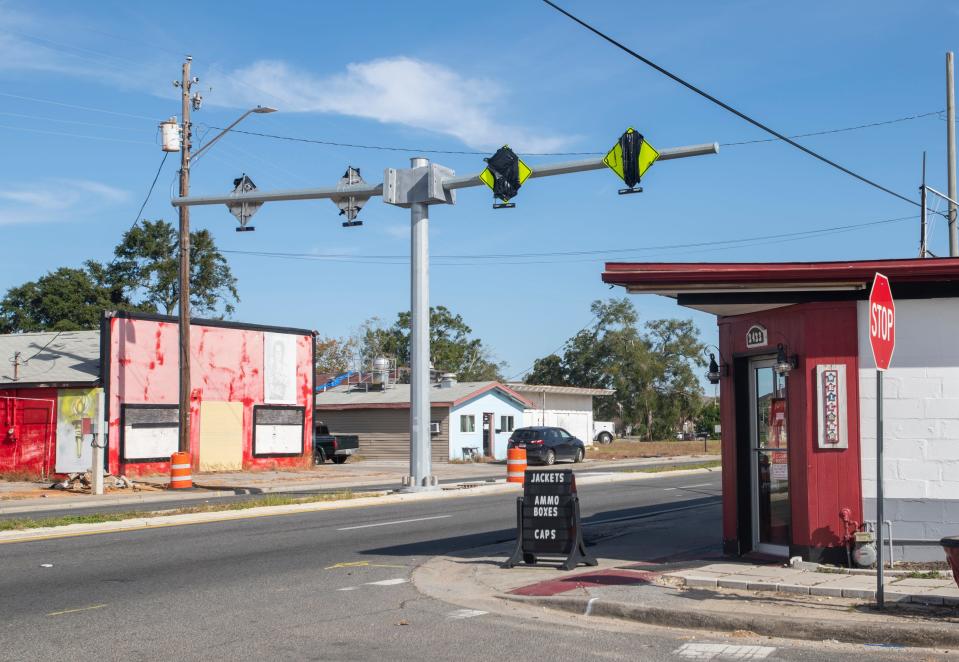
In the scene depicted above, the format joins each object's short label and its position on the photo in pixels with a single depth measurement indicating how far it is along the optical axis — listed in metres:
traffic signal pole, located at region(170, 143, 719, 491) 21.22
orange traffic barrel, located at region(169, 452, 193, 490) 25.44
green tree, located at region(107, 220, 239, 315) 68.94
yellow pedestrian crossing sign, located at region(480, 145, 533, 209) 18.27
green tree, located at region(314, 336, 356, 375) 87.56
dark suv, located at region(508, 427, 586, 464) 40.56
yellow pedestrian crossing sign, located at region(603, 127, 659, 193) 16.08
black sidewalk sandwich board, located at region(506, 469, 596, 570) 11.42
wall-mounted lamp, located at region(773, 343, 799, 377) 10.80
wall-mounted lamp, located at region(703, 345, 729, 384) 12.10
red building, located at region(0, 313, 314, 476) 29.92
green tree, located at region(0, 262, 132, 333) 67.12
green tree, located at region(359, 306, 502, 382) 91.81
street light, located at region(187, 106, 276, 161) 23.73
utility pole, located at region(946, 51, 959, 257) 24.19
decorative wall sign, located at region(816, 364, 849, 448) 10.55
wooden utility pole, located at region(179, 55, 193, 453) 26.88
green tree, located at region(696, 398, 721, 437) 80.82
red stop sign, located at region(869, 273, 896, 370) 8.11
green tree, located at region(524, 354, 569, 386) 88.80
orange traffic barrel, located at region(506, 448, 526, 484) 27.20
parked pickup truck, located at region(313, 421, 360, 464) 41.31
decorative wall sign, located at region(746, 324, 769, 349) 11.40
